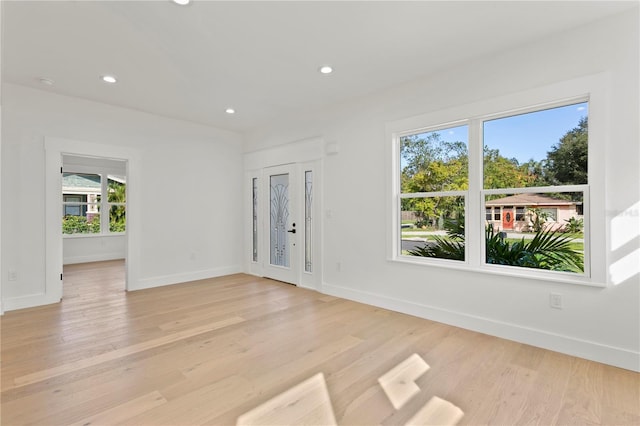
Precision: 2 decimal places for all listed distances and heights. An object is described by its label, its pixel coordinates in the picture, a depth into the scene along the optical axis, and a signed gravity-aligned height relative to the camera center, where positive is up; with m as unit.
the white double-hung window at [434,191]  3.51 +0.24
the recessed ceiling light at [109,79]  3.69 +1.59
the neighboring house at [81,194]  7.82 +0.46
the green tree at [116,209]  8.35 +0.09
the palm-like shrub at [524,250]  2.87 -0.38
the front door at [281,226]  5.32 -0.24
